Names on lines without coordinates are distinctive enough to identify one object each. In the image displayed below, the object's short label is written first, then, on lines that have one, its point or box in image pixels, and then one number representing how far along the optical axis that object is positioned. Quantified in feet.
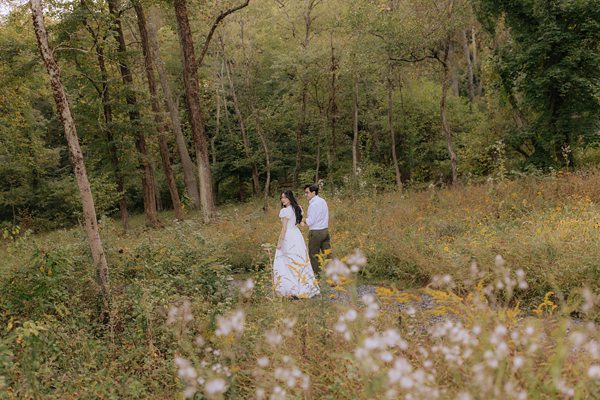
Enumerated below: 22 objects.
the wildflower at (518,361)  8.13
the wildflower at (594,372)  7.66
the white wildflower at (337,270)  10.56
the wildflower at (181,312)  14.52
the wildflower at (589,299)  9.65
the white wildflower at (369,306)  9.71
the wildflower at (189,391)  9.27
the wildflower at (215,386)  7.72
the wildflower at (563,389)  8.02
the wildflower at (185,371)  8.81
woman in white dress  27.61
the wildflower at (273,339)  10.83
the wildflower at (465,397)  7.35
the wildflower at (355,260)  10.70
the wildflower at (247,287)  14.13
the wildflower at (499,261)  12.17
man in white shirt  28.45
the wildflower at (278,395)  8.74
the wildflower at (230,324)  10.62
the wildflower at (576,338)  8.08
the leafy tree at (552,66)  47.75
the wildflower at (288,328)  11.54
